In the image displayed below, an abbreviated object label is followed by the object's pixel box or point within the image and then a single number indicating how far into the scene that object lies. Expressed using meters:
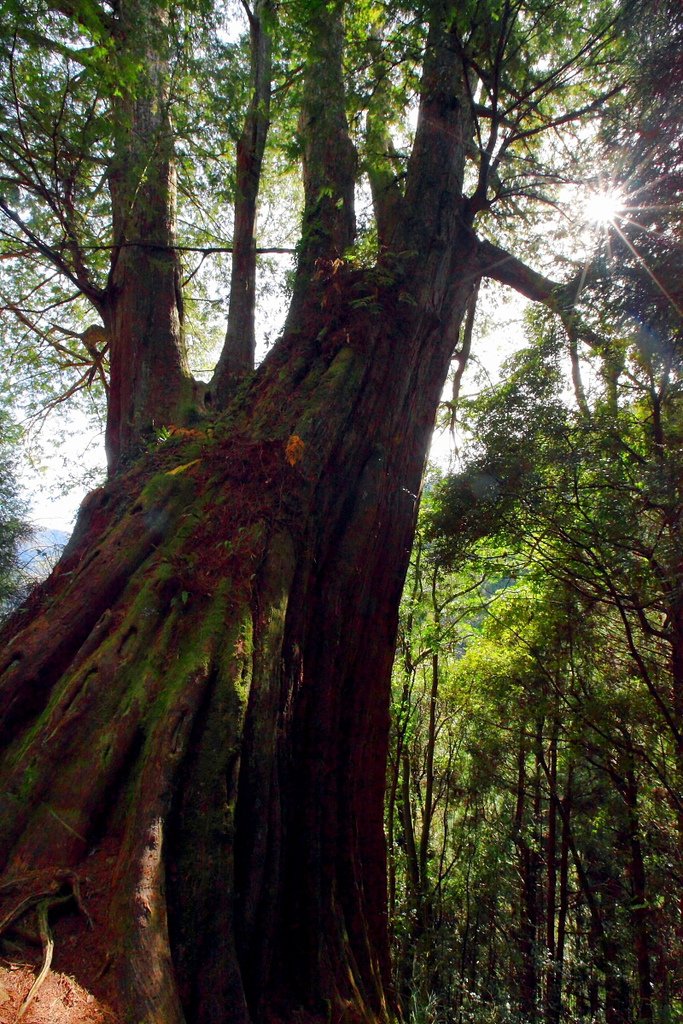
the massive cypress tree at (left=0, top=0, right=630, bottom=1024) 2.47
